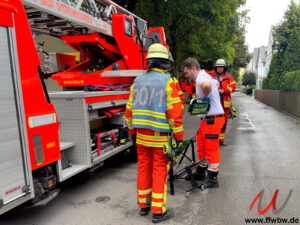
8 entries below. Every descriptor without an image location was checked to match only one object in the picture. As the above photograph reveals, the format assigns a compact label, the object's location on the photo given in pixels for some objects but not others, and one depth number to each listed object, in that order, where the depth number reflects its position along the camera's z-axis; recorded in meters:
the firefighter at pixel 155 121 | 3.03
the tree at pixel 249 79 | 60.72
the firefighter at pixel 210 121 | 3.94
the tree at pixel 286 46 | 17.56
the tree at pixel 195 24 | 11.77
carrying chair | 3.16
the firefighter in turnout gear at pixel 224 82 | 6.34
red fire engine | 2.53
